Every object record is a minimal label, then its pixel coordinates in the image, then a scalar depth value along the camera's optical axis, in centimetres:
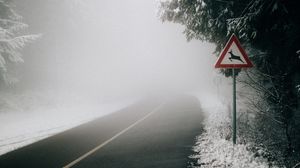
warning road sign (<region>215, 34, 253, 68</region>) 796
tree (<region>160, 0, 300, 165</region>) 750
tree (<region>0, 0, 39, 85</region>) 1947
